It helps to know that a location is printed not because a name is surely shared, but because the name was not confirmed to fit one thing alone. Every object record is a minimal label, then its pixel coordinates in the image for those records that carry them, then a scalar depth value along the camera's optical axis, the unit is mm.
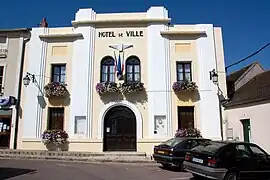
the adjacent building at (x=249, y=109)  14719
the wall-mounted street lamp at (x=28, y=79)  17547
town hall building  17438
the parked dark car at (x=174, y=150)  11781
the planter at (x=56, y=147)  17406
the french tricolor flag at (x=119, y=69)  17922
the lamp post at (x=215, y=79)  17203
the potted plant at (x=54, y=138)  17125
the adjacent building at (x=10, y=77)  17969
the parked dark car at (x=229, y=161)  8477
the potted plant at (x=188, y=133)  16719
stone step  14736
